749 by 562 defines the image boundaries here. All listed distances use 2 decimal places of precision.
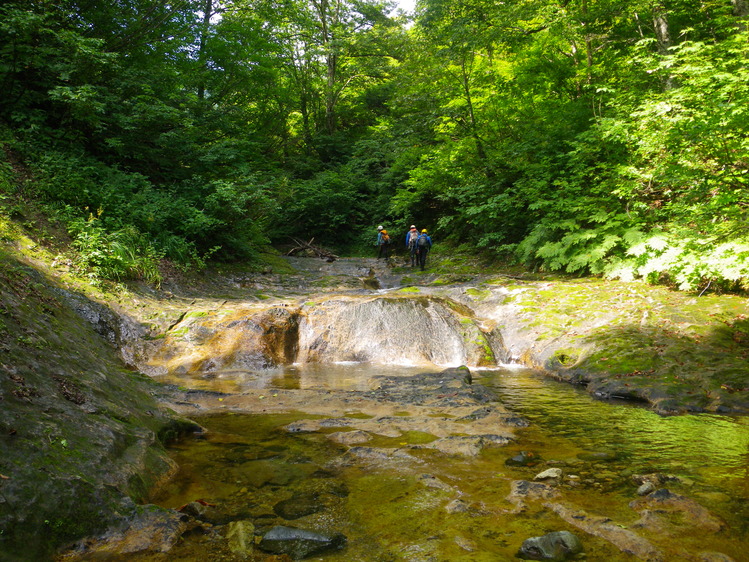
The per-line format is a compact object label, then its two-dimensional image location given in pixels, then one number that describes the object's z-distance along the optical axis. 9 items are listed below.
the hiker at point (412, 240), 17.25
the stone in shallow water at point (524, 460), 3.80
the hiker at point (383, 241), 19.89
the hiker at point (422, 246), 16.54
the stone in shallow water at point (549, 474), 3.44
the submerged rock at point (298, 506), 2.91
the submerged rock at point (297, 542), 2.45
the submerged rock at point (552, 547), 2.42
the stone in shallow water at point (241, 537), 2.45
